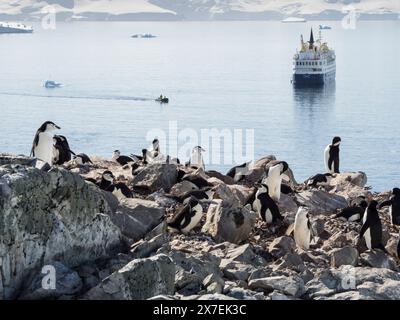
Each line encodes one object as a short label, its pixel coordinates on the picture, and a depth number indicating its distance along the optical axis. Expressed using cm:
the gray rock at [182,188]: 1634
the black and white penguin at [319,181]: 1997
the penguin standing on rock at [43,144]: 1780
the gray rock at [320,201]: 1724
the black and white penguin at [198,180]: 1669
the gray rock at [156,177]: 1656
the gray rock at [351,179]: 2032
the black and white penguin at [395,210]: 1670
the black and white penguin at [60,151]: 2075
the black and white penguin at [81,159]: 2009
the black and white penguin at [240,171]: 1939
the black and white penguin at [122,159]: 2177
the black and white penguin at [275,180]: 1697
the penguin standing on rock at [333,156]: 2392
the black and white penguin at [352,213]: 1619
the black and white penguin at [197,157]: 2398
